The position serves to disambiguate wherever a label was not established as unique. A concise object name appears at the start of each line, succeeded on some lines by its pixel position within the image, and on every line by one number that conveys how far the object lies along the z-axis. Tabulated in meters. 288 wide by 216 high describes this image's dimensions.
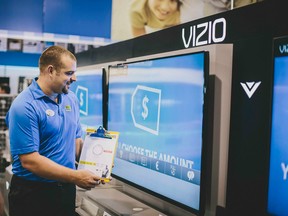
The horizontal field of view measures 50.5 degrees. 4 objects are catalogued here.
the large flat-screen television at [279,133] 1.22
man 1.84
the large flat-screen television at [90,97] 2.60
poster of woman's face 3.99
